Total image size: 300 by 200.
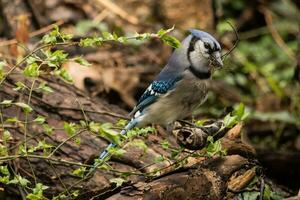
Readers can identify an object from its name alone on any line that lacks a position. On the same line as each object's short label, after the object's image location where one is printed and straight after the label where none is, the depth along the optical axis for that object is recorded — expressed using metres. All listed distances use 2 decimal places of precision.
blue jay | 7.60
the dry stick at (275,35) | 13.08
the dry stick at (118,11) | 12.61
